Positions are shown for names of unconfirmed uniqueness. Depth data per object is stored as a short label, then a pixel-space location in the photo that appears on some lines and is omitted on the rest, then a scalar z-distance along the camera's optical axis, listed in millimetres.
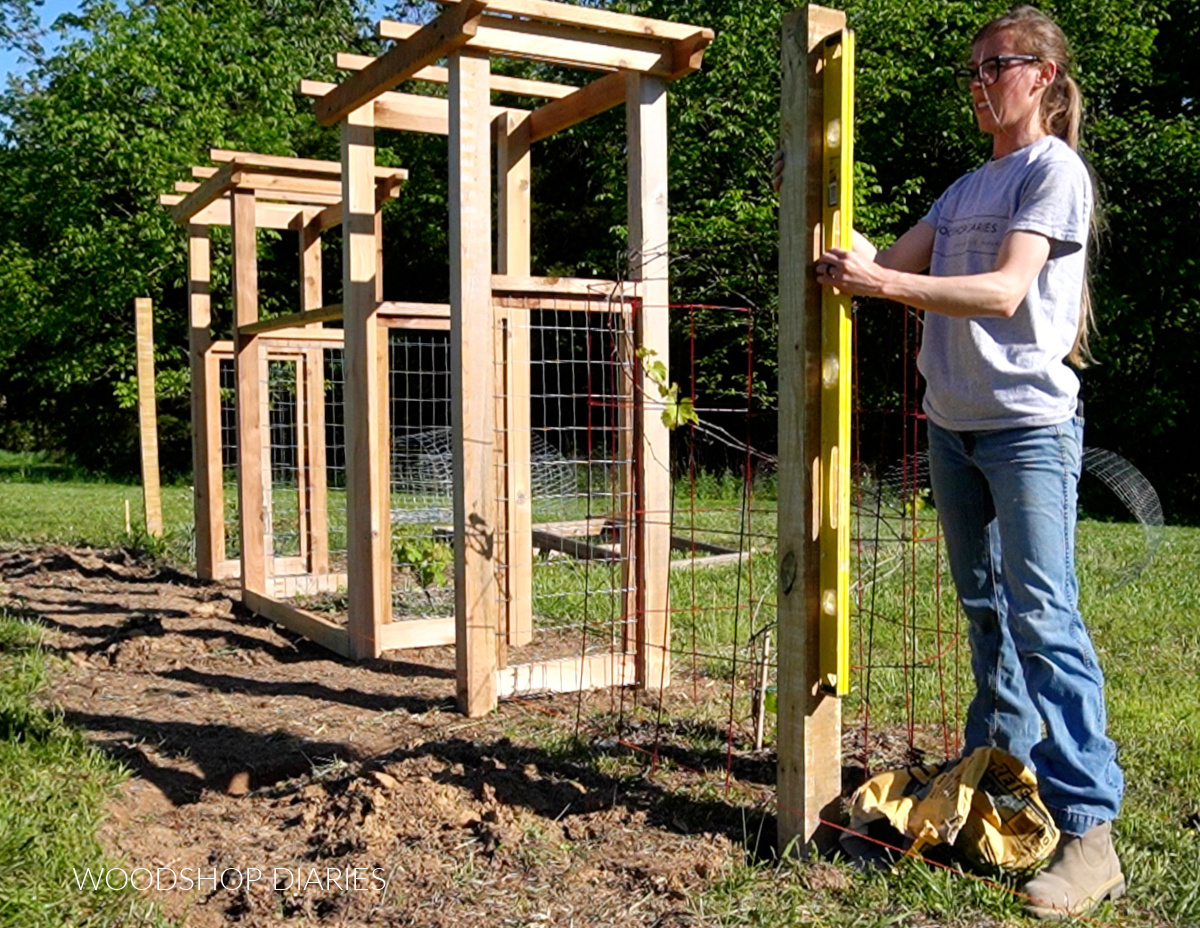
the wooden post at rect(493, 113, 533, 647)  5969
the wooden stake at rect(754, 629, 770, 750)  4133
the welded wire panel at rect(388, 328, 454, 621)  6598
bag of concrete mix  2932
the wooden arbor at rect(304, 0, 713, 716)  4785
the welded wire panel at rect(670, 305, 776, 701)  5453
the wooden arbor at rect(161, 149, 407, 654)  7199
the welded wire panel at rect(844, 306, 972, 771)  4145
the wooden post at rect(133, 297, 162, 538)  9656
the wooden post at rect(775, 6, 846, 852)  3035
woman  2809
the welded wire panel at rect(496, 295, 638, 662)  5074
